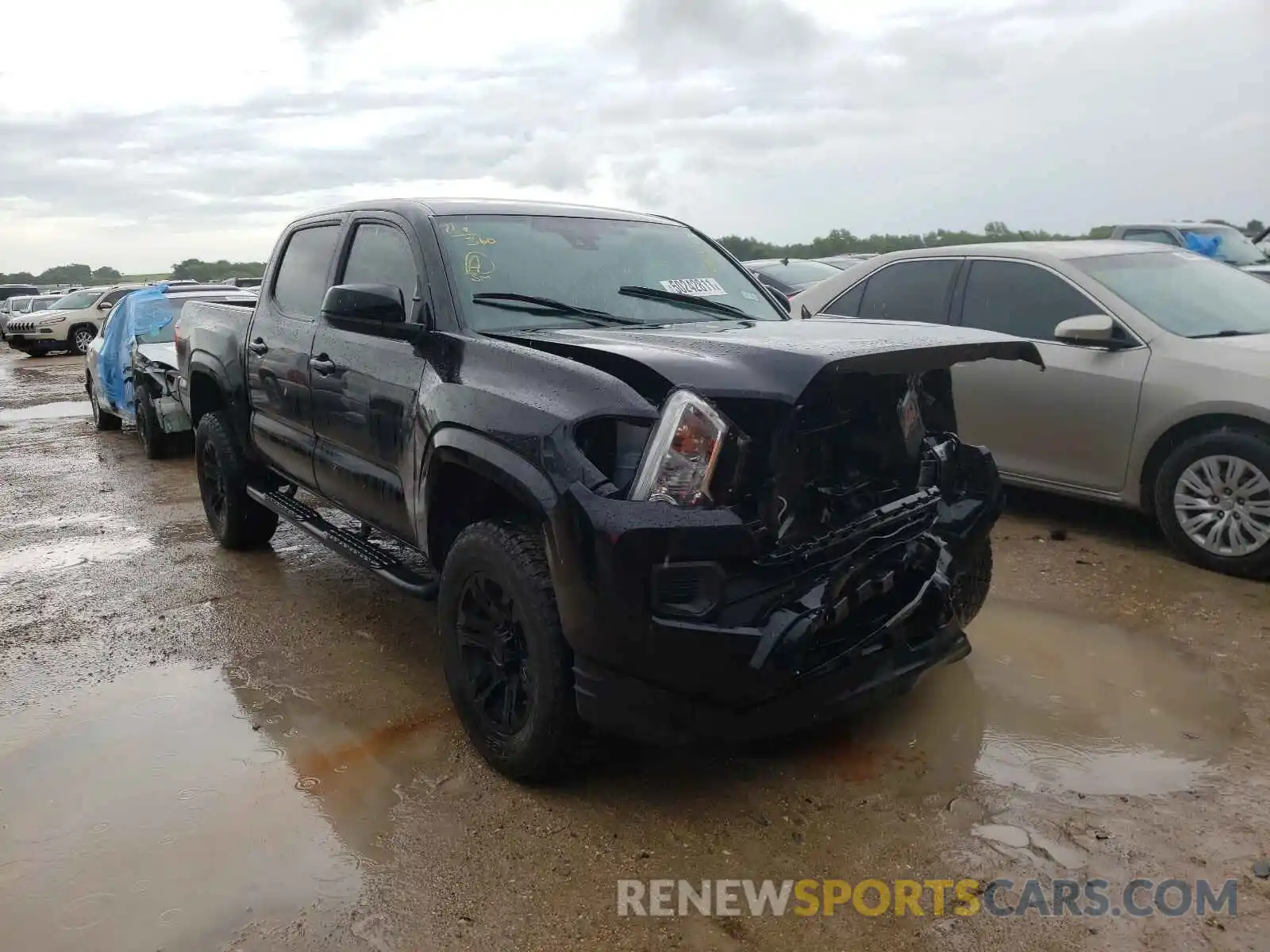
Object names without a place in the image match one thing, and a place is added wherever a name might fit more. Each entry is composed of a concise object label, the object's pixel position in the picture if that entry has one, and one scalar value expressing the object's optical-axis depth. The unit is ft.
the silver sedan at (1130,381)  16.62
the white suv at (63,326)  84.84
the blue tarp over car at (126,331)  34.17
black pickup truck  9.32
